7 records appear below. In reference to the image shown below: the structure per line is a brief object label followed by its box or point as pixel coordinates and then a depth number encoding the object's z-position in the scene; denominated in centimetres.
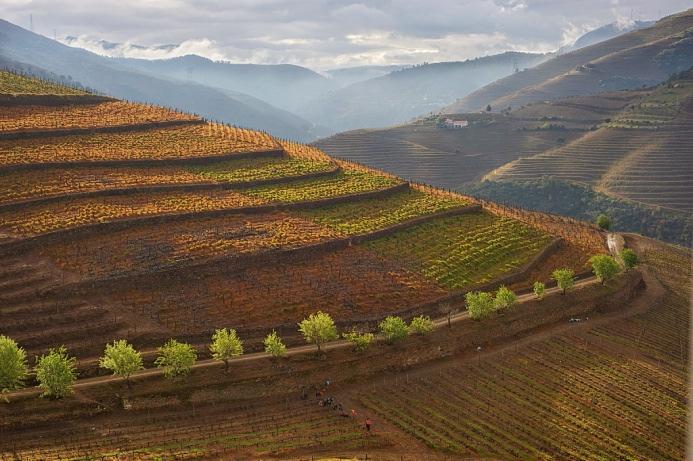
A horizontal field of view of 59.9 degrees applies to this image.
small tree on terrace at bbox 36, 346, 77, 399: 5544
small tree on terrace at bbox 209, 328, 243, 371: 6344
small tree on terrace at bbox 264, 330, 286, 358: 6612
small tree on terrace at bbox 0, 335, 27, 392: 5428
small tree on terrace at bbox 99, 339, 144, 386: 5850
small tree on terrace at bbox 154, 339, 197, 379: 6091
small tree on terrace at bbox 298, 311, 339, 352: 6819
